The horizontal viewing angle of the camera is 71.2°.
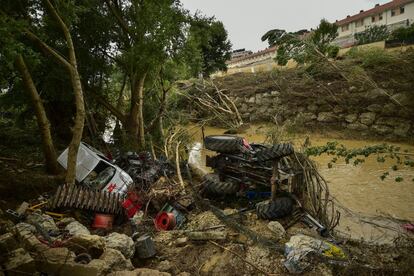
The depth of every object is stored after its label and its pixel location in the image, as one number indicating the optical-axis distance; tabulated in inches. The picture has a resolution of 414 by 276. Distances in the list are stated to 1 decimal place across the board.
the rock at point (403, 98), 631.6
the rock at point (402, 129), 659.4
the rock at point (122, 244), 194.4
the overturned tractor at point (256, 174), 253.3
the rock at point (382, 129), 688.4
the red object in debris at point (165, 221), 257.8
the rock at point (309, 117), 810.2
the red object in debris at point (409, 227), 267.7
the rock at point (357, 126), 726.0
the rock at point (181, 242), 222.8
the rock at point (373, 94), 725.1
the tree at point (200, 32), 517.1
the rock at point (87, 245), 183.2
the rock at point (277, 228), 229.8
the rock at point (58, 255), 154.7
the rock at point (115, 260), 167.0
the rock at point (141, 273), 154.5
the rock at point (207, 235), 221.1
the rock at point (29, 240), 167.0
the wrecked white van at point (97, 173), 329.4
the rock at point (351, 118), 746.4
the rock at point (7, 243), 147.7
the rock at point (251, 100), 969.1
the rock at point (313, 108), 817.6
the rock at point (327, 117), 783.7
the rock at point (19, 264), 131.6
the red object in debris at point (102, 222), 264.9
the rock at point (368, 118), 720.3
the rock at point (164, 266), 189.5
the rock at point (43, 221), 225.5
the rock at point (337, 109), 777.3
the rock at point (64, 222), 242.9
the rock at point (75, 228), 225.8
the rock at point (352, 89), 771.6
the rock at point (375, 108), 716.7
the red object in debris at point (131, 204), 284.6
